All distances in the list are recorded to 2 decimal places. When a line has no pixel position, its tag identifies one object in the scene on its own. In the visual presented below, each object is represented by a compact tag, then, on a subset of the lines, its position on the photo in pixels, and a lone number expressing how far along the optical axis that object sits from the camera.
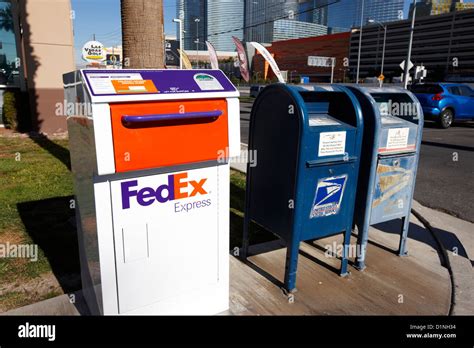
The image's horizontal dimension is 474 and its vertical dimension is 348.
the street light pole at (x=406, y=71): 20.25
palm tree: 3.65
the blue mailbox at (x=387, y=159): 3.27
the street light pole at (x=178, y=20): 25.55
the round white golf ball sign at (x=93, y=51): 15.93
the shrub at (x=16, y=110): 10.47
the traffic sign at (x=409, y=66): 20.52
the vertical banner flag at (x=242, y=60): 15.78
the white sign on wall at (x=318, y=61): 32.15
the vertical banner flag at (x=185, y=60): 17.84
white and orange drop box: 1.96
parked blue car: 13.56
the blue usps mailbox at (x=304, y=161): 2.87
